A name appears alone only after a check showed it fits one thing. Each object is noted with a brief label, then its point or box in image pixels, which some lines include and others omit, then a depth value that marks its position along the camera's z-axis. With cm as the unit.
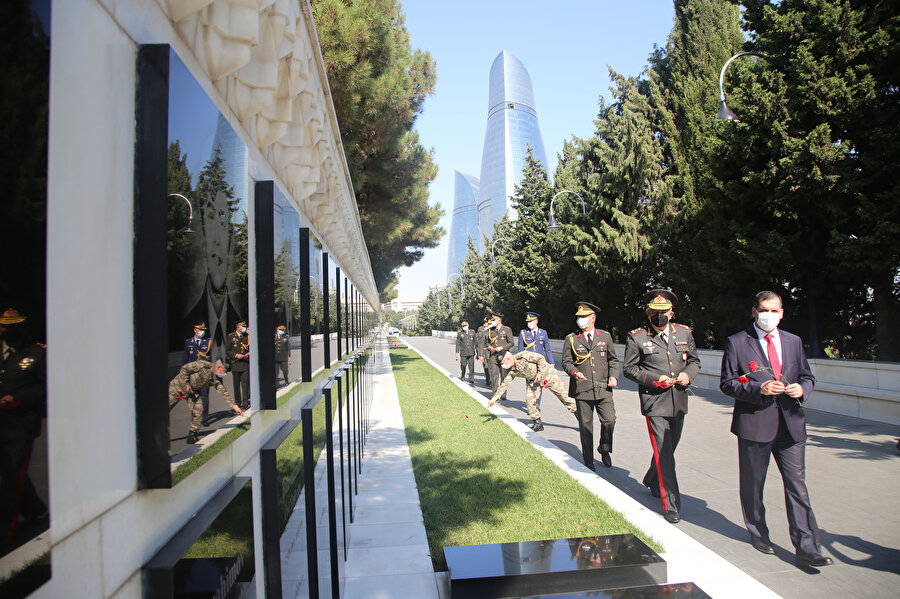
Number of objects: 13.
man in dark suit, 425
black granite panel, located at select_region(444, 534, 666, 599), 306
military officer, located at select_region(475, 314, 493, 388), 1475
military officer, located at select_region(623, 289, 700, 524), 524
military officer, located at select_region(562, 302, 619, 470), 704
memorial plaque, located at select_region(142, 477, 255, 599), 96
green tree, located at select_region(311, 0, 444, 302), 938
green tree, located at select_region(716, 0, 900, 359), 996
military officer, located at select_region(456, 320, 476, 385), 1727
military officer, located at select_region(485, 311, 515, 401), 1327
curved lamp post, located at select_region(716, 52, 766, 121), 1122
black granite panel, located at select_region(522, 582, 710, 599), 273
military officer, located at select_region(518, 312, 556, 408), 1065
